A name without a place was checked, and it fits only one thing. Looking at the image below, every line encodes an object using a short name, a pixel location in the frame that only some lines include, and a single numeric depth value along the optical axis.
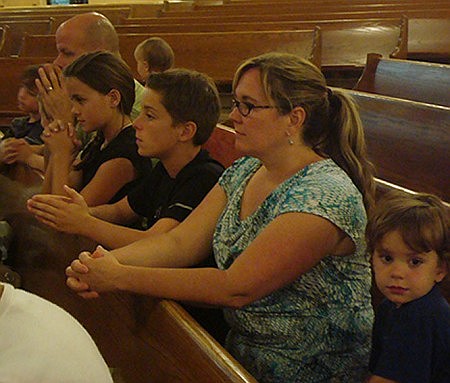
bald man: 3.41
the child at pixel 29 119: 3.68
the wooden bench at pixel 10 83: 5.08
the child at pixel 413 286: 1.51
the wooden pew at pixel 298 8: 5.97
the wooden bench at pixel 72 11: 8.39
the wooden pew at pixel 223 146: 2.77
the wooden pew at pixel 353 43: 4.89
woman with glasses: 1.62
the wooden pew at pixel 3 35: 6.39
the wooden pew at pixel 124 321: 1.37
